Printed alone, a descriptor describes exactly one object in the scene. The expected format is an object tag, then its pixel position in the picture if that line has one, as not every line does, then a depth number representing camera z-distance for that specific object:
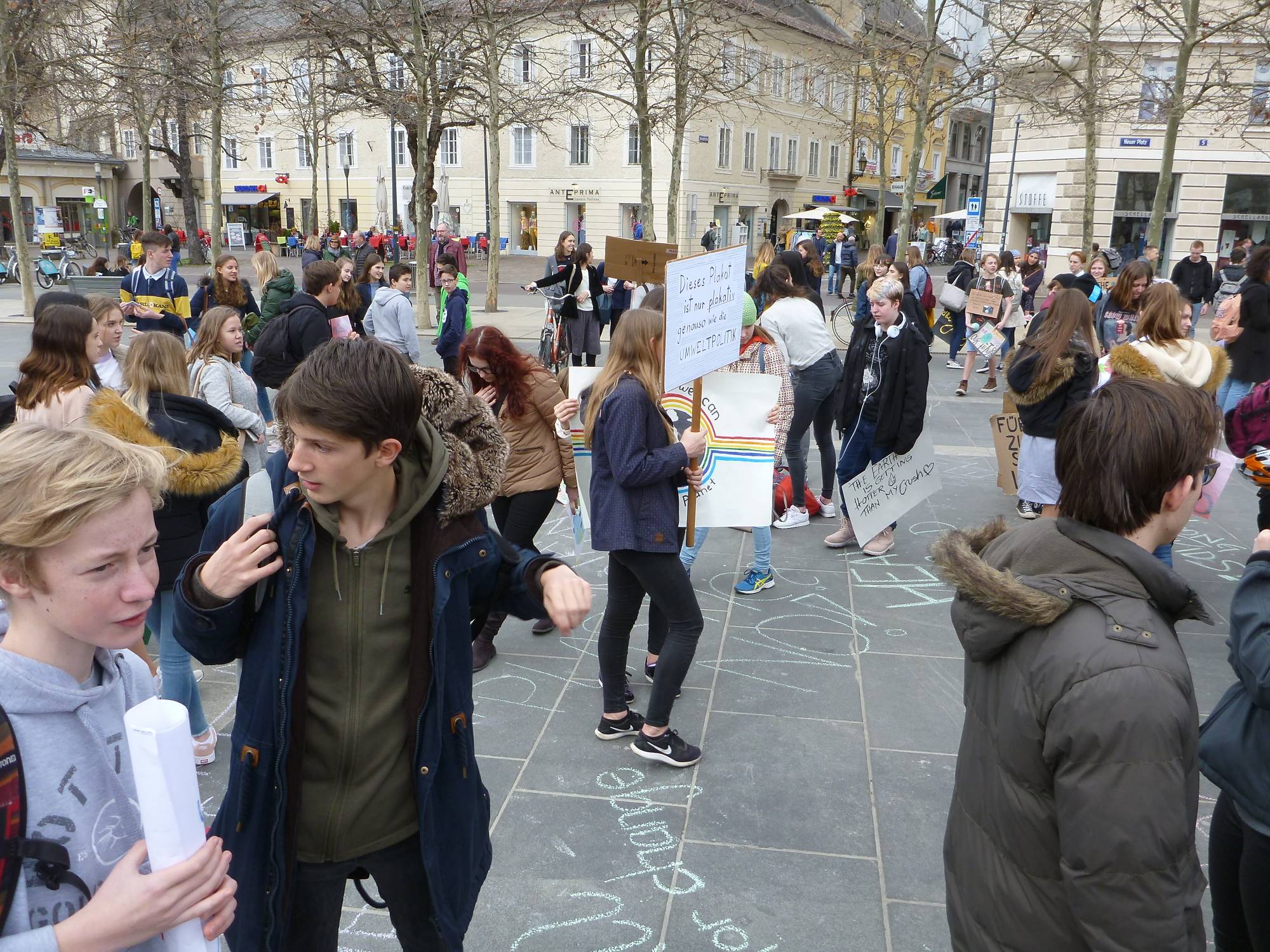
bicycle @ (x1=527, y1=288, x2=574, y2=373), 13.05
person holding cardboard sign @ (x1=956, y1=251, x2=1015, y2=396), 12.72
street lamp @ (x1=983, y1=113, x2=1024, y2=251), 31.59
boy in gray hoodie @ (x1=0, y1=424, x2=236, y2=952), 1.31
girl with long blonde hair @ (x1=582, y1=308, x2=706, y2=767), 3.79
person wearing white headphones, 6.13
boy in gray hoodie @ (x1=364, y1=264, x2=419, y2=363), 9.38
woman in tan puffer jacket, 4.74
